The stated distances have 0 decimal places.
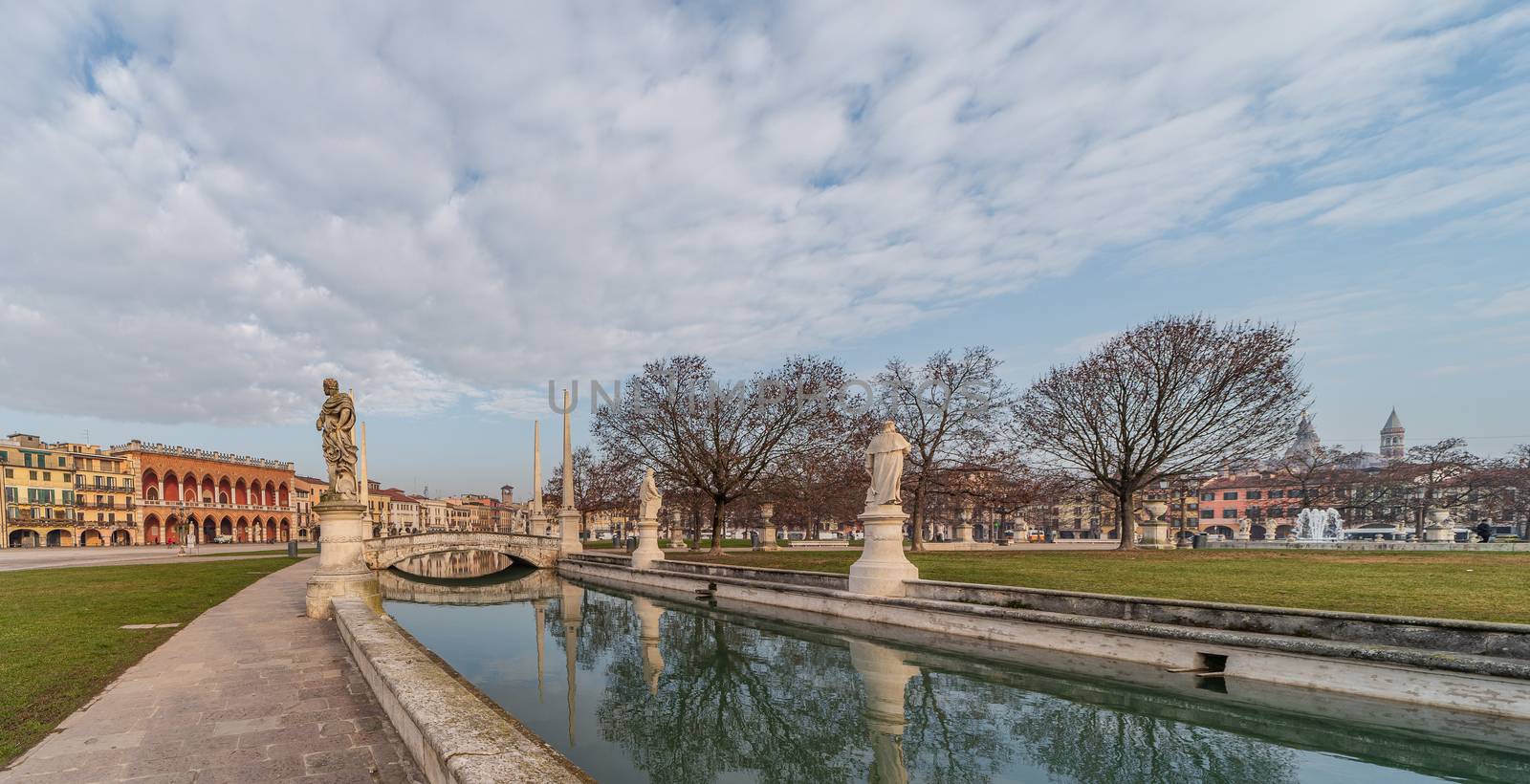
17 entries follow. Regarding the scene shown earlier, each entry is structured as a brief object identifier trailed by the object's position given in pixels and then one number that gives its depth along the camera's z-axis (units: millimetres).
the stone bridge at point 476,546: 32969
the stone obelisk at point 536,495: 39188
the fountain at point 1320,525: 48844
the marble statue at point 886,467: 13984
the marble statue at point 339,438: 12227
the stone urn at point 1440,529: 34772
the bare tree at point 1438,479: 48938
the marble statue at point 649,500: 23719
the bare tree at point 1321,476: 53938
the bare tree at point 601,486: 38531
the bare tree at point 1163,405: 27125
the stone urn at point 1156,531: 32625
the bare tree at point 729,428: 32188
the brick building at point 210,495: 75312
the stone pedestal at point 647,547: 24250
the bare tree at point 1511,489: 46969
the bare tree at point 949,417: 31953
